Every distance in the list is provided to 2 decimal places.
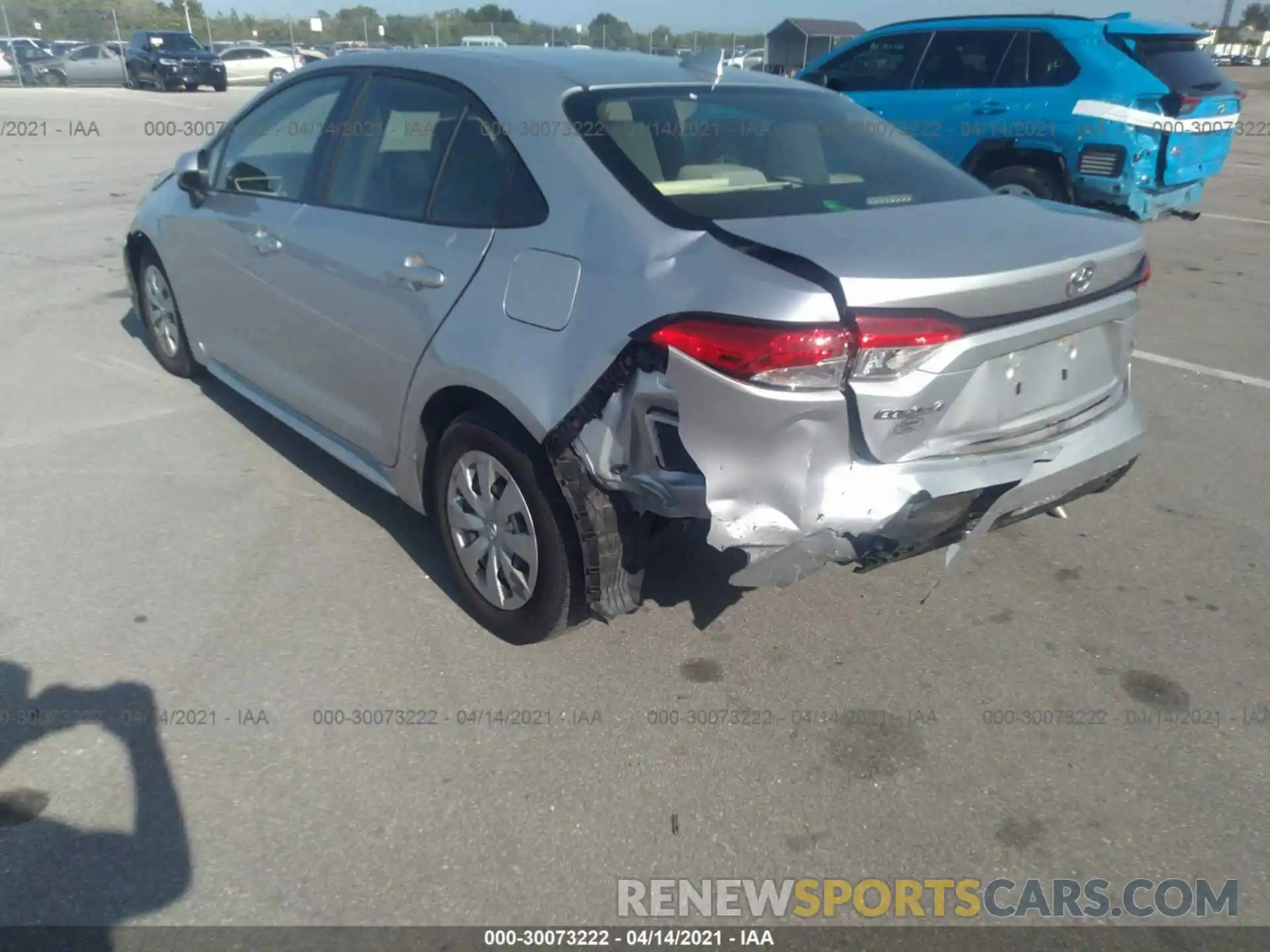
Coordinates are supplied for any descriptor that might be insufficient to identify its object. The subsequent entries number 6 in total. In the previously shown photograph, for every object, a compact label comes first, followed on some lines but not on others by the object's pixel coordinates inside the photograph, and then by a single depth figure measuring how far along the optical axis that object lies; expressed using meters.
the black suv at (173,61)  28.67
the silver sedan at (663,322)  2.49
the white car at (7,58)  30.66
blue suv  7.98
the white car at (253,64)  34.81
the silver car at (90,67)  31.59
